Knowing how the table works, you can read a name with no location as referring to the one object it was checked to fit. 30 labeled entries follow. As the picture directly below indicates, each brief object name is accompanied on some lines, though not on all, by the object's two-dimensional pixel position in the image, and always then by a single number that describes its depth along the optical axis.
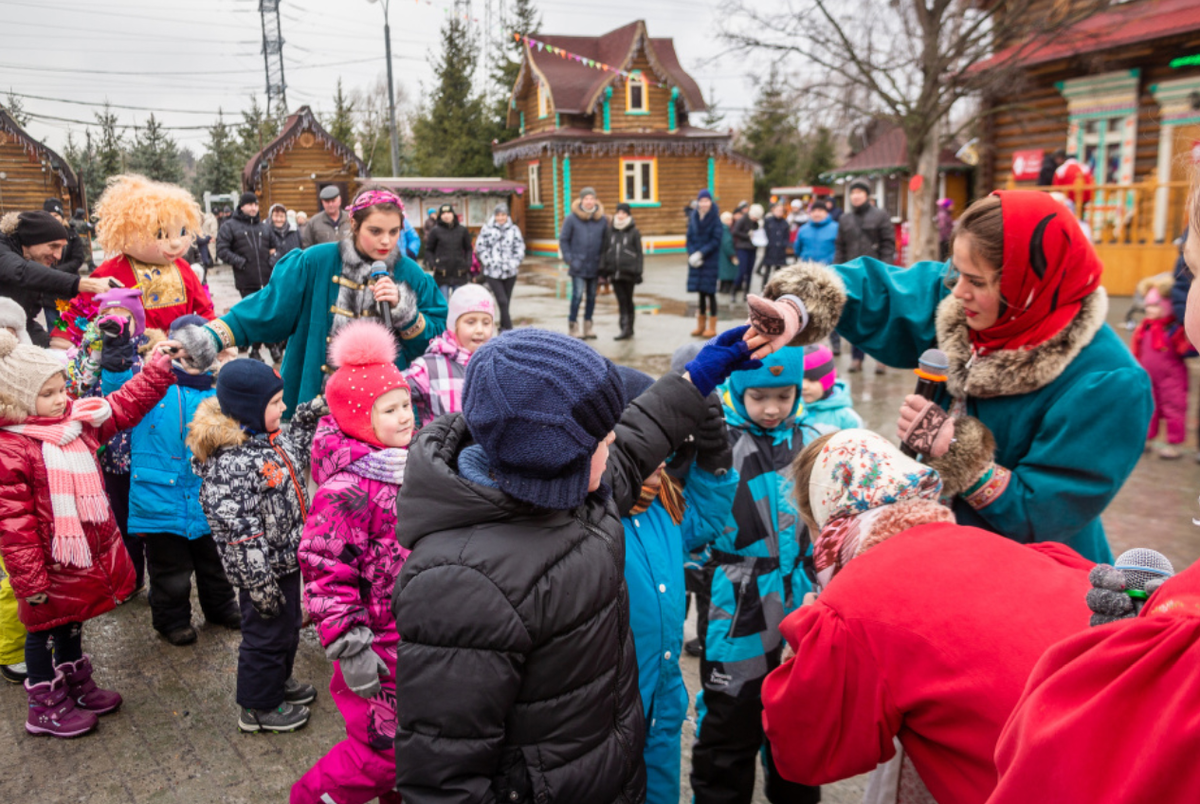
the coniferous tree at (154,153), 22.56
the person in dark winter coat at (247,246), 10.57
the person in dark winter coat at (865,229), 9.41
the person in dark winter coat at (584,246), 11.28
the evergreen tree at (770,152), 37.88
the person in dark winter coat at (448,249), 12.91
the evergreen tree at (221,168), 31.58
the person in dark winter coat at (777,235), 15.88
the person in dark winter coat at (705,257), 11.15
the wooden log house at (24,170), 16.43
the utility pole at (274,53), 35.25
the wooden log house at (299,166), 26.94
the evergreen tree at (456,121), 33.22
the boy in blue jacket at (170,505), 3.74
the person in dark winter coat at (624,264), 10.91
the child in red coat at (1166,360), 6.01
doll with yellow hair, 4.19
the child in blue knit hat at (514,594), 1.54
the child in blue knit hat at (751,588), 2.58
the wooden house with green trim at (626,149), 28.02
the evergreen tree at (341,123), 32.50
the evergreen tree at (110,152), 19.27
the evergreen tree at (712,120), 44.49
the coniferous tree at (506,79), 34.22
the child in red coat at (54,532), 2.93
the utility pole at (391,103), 21.34
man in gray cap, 9.62
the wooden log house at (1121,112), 13.88
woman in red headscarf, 2.06
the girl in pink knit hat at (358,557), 2.46
